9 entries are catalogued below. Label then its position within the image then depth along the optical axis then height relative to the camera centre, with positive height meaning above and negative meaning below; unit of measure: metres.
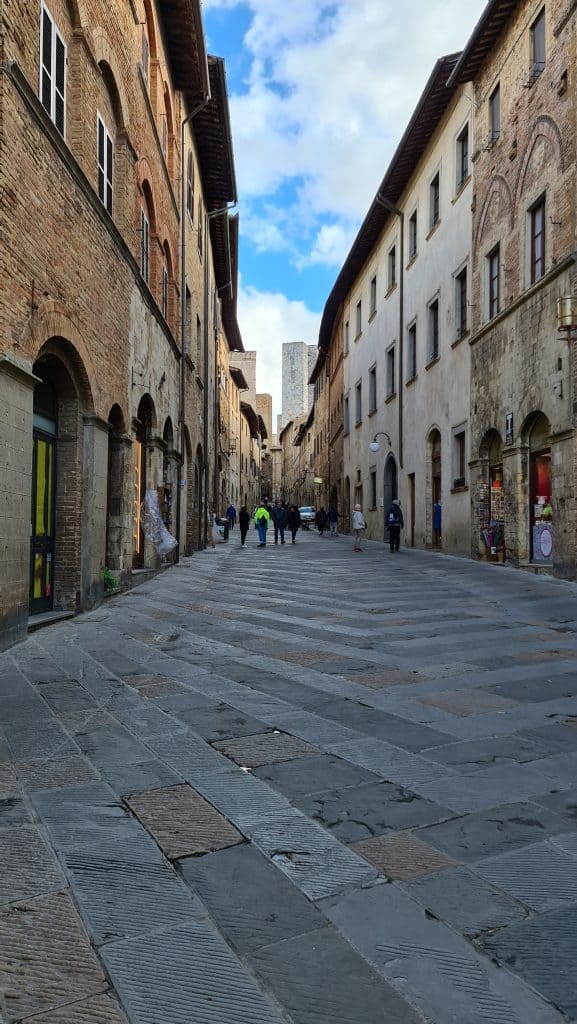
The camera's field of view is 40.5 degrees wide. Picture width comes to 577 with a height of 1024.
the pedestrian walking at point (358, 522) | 23.63 -0.13
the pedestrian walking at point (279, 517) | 28.06 +0.02
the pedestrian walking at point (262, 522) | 25.02 -0.14
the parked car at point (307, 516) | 54.97 +0.12
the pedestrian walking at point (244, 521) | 27.59 -0.12
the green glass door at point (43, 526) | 8.46 -0.10
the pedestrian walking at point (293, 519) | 29.10 -0.05
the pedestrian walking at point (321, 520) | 36.66 -0.11
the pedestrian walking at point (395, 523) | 21.36 -0.14
